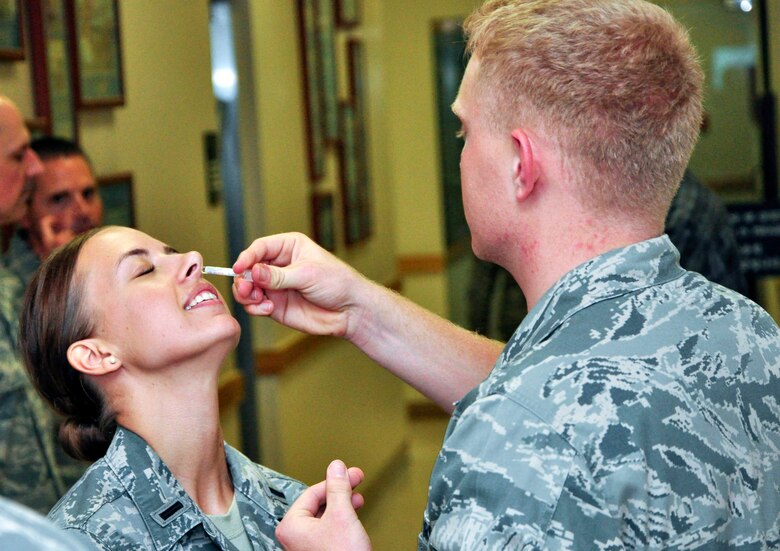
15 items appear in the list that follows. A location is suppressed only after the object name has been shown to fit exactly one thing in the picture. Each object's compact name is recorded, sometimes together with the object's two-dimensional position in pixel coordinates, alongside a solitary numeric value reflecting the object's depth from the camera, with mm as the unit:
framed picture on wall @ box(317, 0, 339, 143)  5312
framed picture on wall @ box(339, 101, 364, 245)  5512
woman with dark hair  1742
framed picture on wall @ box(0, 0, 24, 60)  2662
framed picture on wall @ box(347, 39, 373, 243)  5736
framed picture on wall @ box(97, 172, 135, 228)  3227
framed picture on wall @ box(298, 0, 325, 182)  5020
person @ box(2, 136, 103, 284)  2795
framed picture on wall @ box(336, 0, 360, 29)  5562
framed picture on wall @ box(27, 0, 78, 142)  2863
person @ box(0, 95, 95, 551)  2443
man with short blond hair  1186
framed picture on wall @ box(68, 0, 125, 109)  3080
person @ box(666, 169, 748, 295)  2961
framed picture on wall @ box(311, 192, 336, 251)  5074
